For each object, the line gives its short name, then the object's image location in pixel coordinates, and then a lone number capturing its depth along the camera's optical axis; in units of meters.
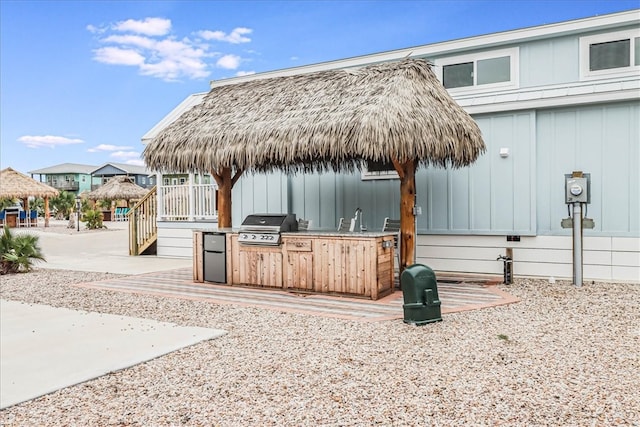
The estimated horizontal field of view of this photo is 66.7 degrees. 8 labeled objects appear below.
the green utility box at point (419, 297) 5.34
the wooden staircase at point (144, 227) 13.21
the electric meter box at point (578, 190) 7.64
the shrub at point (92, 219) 23.75
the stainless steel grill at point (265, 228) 7.53
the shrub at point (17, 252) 9.84
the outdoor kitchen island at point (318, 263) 6.81
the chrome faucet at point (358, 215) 8.34
